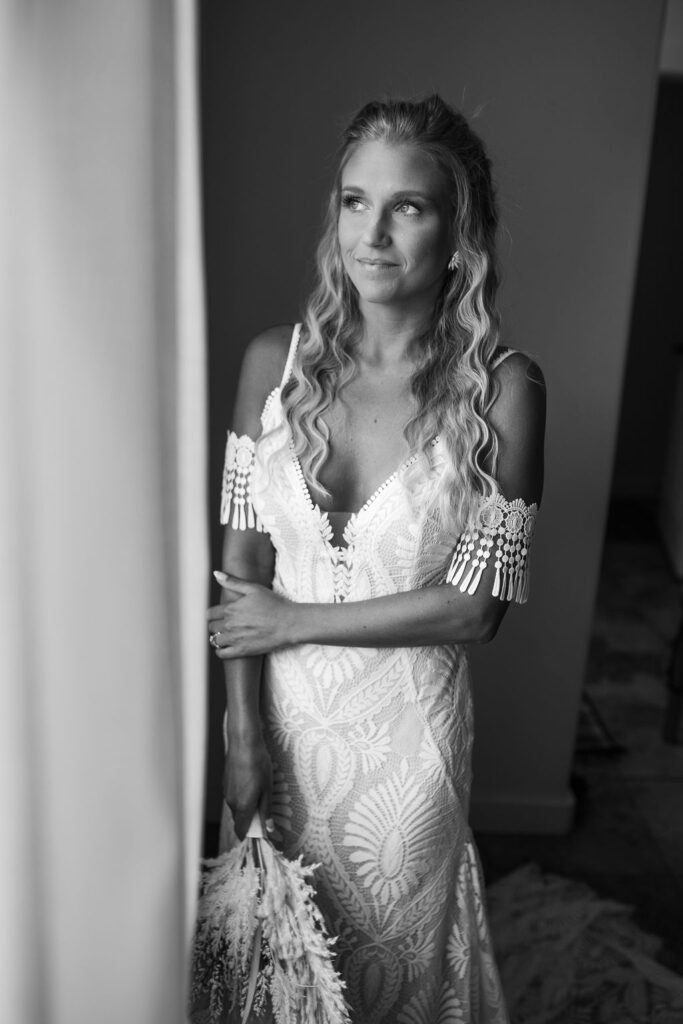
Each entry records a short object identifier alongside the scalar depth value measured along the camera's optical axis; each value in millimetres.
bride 1633
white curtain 557
